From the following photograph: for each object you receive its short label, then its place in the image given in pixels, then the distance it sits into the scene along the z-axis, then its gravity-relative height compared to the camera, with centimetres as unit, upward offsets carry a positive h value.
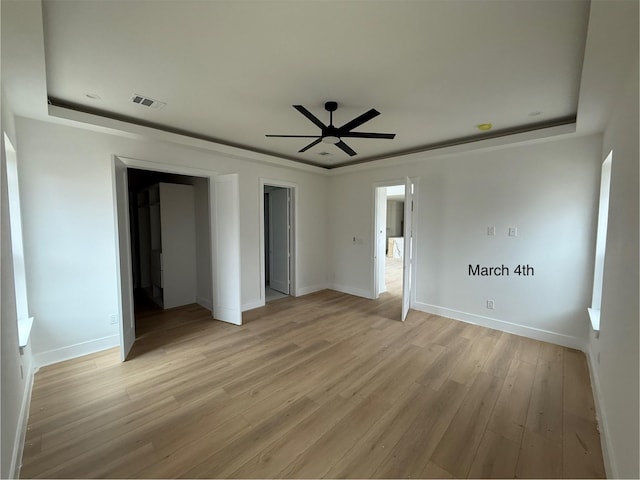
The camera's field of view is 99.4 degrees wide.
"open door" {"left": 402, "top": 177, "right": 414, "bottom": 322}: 409 -37
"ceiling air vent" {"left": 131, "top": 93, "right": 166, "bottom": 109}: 262 +119
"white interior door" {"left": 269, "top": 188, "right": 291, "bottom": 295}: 548 -39
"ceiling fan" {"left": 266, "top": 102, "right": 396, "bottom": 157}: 246 +88
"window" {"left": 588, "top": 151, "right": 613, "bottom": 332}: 288 -20
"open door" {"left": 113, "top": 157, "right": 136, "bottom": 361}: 286 -40
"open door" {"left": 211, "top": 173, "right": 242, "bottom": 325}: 381 -39
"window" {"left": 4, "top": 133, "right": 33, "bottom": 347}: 251 -23
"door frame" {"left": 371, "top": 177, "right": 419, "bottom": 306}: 450 -17
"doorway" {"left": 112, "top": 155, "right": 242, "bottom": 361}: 309 -26
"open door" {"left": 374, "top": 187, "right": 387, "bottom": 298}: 518 -33
